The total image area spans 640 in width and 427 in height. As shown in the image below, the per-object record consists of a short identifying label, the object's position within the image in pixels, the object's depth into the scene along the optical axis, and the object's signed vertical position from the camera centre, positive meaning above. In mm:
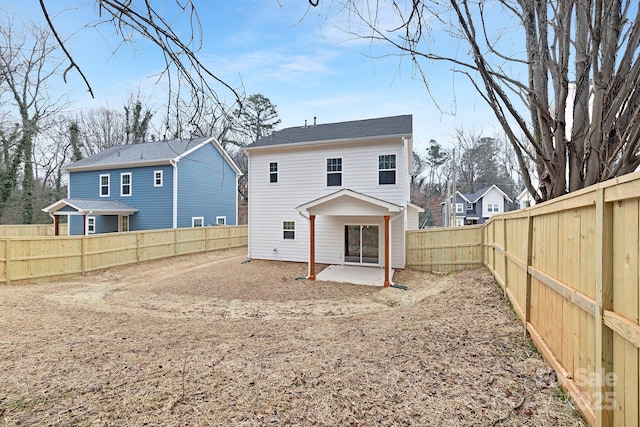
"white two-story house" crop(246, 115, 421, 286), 11427 +865
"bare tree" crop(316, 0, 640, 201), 3041 +1648
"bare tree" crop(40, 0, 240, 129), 2127 +1280
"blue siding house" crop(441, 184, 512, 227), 35000 +1089
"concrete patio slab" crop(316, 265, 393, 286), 10227 -2156
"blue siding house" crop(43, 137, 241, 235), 17625 +1400
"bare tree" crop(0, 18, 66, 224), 3576 +3337
